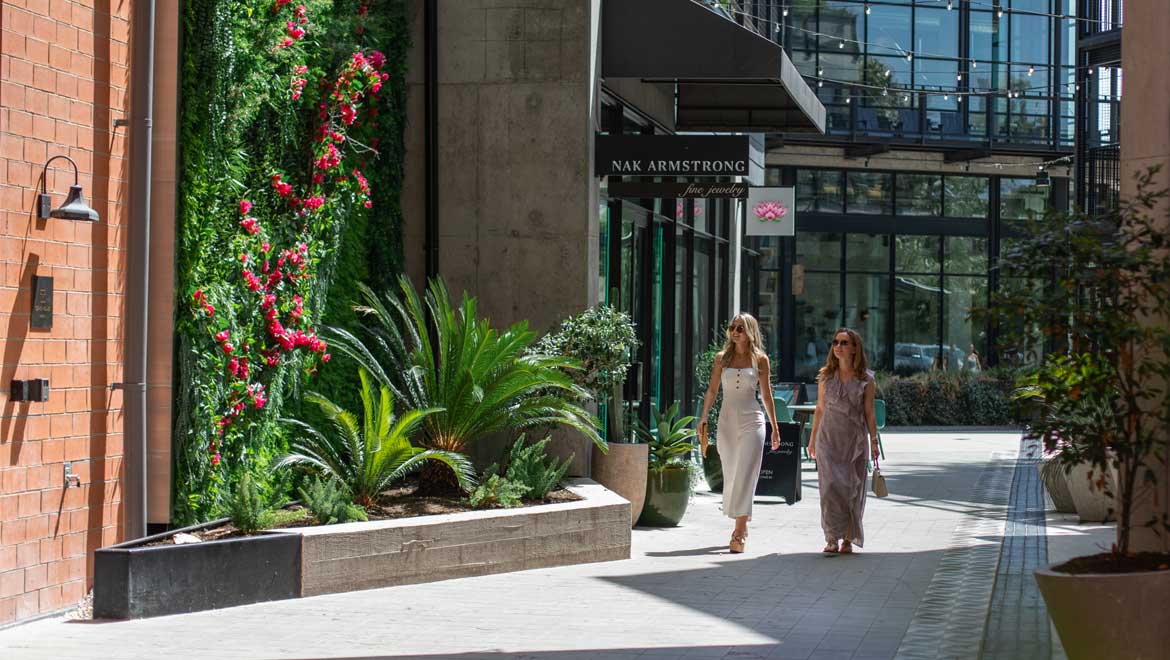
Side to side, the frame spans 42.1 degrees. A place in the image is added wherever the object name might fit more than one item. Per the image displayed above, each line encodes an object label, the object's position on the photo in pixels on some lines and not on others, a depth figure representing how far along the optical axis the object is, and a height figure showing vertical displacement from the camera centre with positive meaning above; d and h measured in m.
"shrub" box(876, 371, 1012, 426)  30.92 -1.37
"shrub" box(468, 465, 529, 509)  10.69 -1.17
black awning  13.41 +2.53
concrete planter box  9.37 -1.45
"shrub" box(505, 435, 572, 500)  11.21 -1.06
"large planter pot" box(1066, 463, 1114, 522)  13.64 -1.48
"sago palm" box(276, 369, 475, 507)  10.31 -0.87
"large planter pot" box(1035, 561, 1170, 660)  6.35 -1.17
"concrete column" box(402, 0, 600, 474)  12.81 +1.46
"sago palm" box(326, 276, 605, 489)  11.20 -0.35
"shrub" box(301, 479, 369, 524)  9.73 -1.16
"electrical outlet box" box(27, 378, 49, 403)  8.09 -0.36
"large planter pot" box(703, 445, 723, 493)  15.92 -1.45
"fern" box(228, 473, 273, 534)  9.12 -1.12
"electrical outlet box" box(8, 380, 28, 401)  7.97 -0.36
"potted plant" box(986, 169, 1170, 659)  6.39 -0.16
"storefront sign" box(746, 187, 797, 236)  22.50 +1.77
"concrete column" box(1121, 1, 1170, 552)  7.36 +1.10
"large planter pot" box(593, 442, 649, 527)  12.73 -1.16
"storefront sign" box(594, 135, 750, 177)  13.06 +1.51
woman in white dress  11.80 -0.67
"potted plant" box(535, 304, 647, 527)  12.20 -0.26
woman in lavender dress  11.69 -0.82
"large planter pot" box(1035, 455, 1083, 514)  14.43 -1.47
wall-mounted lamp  7.95 +0.61
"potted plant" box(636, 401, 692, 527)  13.27 -1.29
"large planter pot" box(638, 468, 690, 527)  13.27 -1.44
